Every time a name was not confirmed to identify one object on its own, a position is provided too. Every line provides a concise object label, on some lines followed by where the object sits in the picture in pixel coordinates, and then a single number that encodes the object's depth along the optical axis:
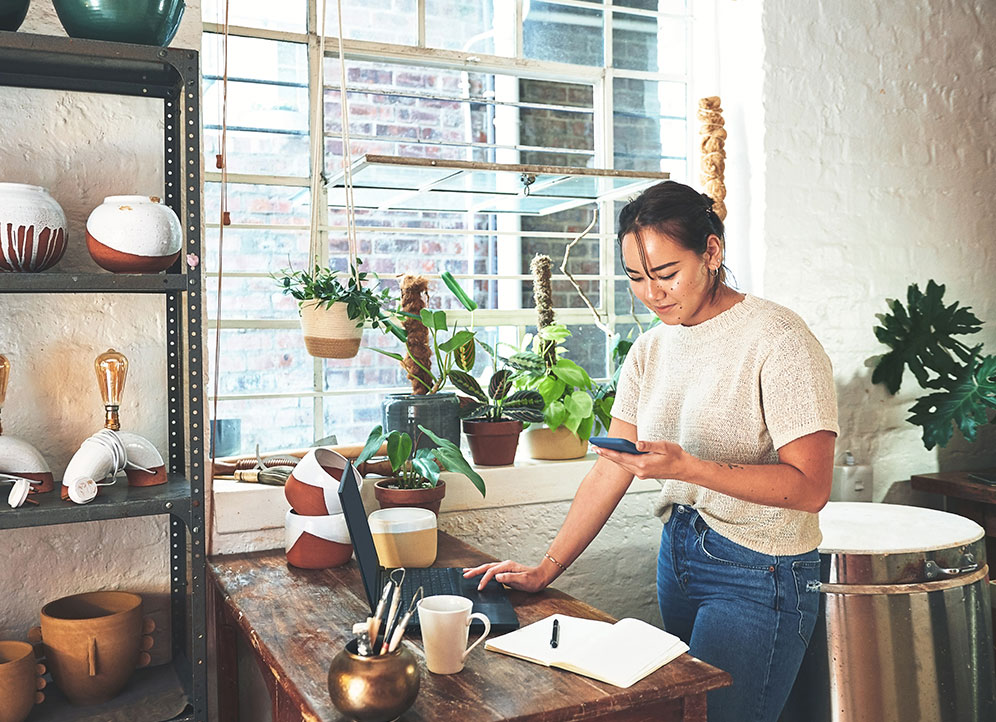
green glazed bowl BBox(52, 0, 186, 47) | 1.99
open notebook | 1.63
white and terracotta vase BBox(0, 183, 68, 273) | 1.96
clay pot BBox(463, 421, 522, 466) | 2.90
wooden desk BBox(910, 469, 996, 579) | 3.20
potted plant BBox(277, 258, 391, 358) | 2.48
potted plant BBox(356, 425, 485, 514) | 2.42
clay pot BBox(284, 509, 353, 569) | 2.29
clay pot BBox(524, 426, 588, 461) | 3.03
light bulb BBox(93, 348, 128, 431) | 2.20
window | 2.86
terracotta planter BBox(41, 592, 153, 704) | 2.06
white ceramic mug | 1.61
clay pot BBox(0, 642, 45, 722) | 1.92
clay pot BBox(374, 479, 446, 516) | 2.47
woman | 1.88
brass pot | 1.42
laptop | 1.78
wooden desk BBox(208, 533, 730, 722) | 1.52
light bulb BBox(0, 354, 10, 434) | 2.11
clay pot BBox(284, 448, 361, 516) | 2.30
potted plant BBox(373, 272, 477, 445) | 2.71
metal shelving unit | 1.96
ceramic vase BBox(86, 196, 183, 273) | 2.05
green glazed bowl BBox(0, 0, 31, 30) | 1.98
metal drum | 2.35
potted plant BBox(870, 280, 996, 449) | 3.31
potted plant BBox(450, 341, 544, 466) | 2.90
